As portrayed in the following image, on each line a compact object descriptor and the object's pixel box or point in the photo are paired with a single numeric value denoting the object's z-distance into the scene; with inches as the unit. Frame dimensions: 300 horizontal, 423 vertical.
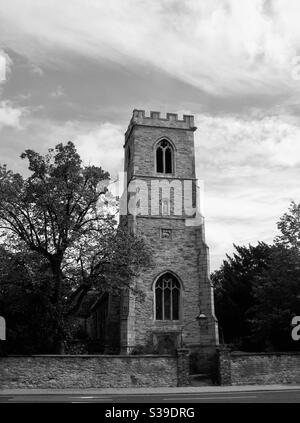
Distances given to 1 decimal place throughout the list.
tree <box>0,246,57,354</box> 832.3
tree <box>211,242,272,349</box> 1434.4
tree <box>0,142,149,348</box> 888.9
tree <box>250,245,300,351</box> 1032.2
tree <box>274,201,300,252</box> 1119.0
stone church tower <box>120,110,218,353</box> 1145.4
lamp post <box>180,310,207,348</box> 1162.5
